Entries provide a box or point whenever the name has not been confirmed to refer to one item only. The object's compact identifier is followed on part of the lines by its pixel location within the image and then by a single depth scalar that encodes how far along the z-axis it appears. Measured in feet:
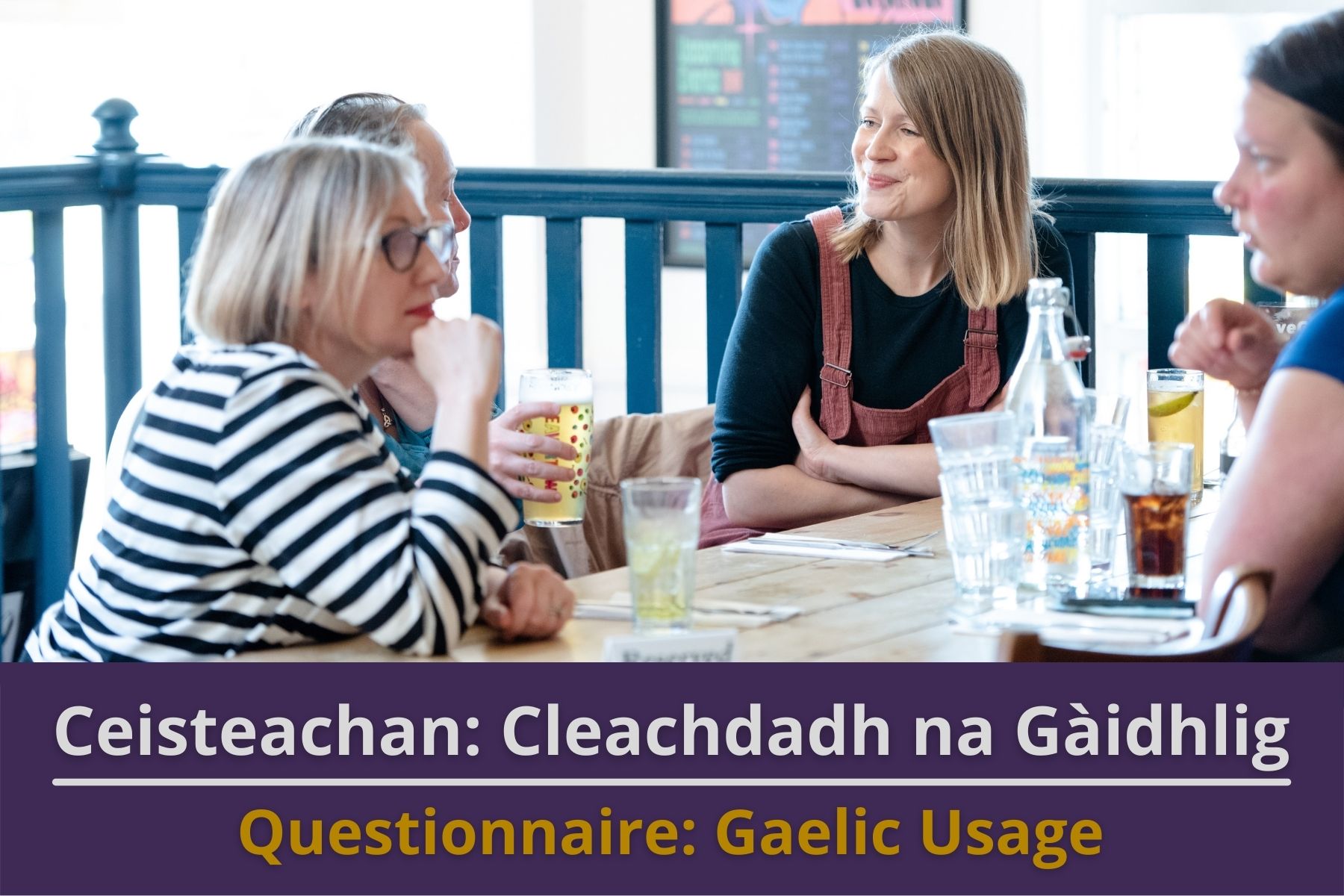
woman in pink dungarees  13.95
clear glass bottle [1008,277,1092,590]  11.84
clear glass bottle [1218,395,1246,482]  12.90
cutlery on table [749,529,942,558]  12.33
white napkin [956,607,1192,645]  11.14
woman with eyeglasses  11.20
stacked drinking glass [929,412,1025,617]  11.55
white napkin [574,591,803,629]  11.49
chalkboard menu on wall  29.00
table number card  10.93
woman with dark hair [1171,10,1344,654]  11.21
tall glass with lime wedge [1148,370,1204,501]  12.98
